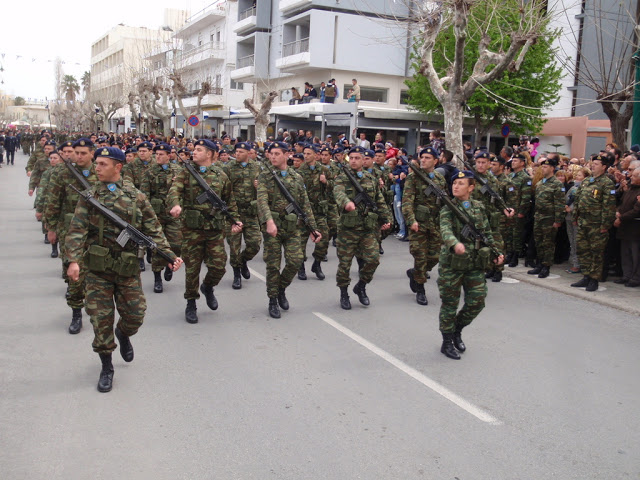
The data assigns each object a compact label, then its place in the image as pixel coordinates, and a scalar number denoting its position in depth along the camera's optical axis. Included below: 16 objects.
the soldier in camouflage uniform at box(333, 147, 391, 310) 7.82
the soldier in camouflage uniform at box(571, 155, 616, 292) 9.41
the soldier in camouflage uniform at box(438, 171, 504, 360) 5.91
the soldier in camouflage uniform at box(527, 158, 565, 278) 10.23
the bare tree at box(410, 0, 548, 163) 12.45
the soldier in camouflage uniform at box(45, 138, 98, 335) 6.62
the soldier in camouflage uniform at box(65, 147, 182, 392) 5.05
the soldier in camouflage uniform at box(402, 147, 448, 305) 8.30
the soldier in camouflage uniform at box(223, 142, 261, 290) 9.15
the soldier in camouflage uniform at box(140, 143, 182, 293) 9.21
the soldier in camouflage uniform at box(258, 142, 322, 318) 7.47
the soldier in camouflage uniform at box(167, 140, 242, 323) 7.09
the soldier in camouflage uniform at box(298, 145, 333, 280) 10.53
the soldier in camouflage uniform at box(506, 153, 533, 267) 10.84
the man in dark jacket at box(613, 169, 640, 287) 9.22
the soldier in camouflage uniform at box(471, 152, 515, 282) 9.39
